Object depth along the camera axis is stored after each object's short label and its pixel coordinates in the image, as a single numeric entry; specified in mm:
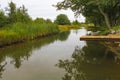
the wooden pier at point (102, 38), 5163
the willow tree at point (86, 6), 9522
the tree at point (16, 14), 16371
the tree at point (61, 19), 34944
